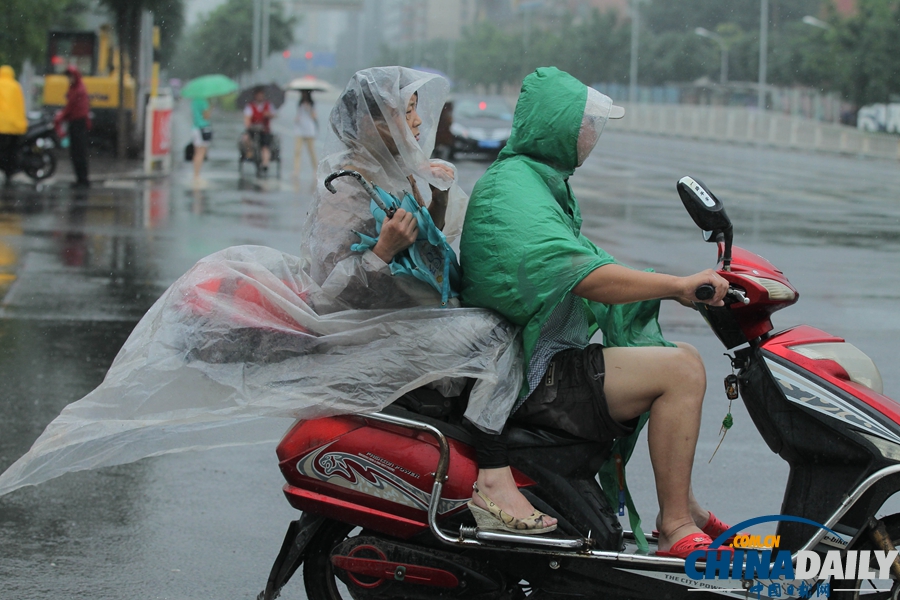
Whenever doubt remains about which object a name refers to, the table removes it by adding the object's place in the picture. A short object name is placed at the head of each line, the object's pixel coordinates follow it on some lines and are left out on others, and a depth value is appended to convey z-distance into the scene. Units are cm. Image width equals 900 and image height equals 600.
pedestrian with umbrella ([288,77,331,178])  2192
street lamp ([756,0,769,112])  5100
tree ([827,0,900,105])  4156
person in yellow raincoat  1709
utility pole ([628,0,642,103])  6247
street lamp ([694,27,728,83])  6688
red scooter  322
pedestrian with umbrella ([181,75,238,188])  2002
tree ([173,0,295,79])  8088
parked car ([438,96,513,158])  2836
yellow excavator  2653
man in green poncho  320
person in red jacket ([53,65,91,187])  1777
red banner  2119
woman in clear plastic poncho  328
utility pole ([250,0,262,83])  5541
